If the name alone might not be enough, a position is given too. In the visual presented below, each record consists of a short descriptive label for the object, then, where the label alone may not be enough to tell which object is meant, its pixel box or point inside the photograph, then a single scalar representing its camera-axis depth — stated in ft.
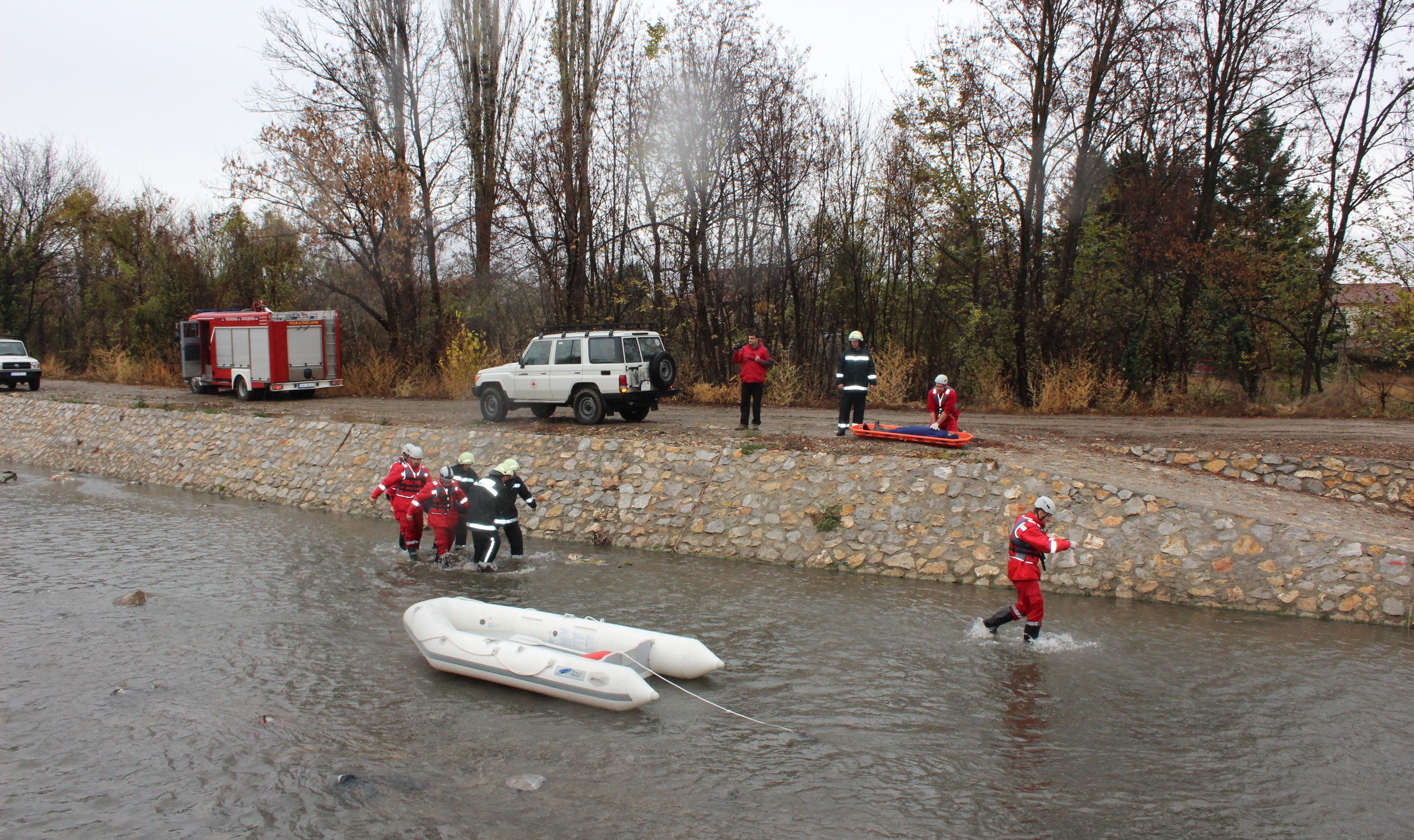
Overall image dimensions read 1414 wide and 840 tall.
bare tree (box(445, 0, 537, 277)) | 101.55
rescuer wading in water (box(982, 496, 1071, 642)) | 30.55
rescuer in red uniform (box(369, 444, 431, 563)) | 43.96
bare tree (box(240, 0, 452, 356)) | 94.79
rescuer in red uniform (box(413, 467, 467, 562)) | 43.14
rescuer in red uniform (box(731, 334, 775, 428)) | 53.62
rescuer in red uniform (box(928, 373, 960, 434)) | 50.31
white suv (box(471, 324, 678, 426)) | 58.54
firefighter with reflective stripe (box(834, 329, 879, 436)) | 50.90
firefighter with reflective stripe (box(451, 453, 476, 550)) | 42.80
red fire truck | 87.66
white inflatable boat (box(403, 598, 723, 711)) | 26.89
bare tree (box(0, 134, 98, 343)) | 151.74
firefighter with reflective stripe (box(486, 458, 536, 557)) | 41.57
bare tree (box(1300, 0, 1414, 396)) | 72.43
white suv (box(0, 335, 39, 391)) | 101.91
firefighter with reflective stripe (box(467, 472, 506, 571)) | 41.63
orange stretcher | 49.58
